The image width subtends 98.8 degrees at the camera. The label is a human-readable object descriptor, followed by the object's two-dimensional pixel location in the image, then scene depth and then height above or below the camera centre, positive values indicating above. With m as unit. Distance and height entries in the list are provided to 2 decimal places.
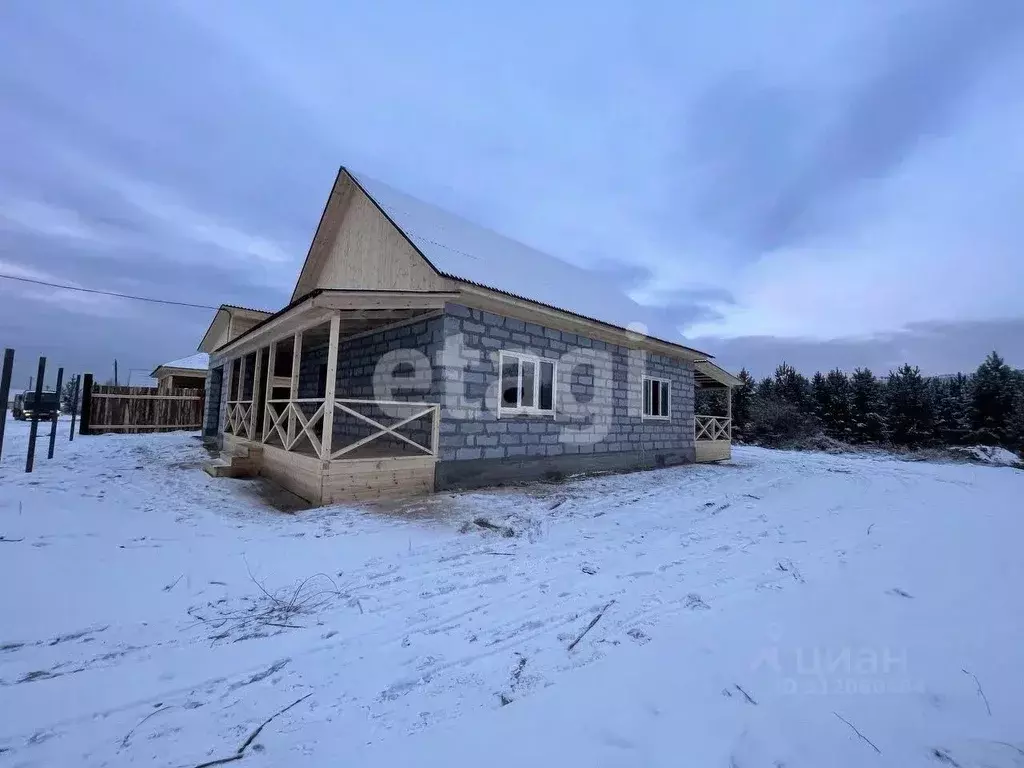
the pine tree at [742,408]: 26.79 +0.65
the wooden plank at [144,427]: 17.01 -1.29
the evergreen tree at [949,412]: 23.52 +0.80
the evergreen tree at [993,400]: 21.69 +1.41
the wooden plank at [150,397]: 17.41 -0.06
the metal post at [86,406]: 16.28 -0.48
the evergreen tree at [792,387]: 26.31 +2.06
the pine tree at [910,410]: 23.39 +0.80
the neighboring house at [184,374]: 21.05 +1.15
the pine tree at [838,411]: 25.16 +0.63
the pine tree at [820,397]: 25.70 +1.47
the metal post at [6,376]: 7.22 +0.23
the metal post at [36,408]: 7.84 -0.31
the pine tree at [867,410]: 24.33 +0.72
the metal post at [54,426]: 9.51 -0.75
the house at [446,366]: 7.25 +0.92
